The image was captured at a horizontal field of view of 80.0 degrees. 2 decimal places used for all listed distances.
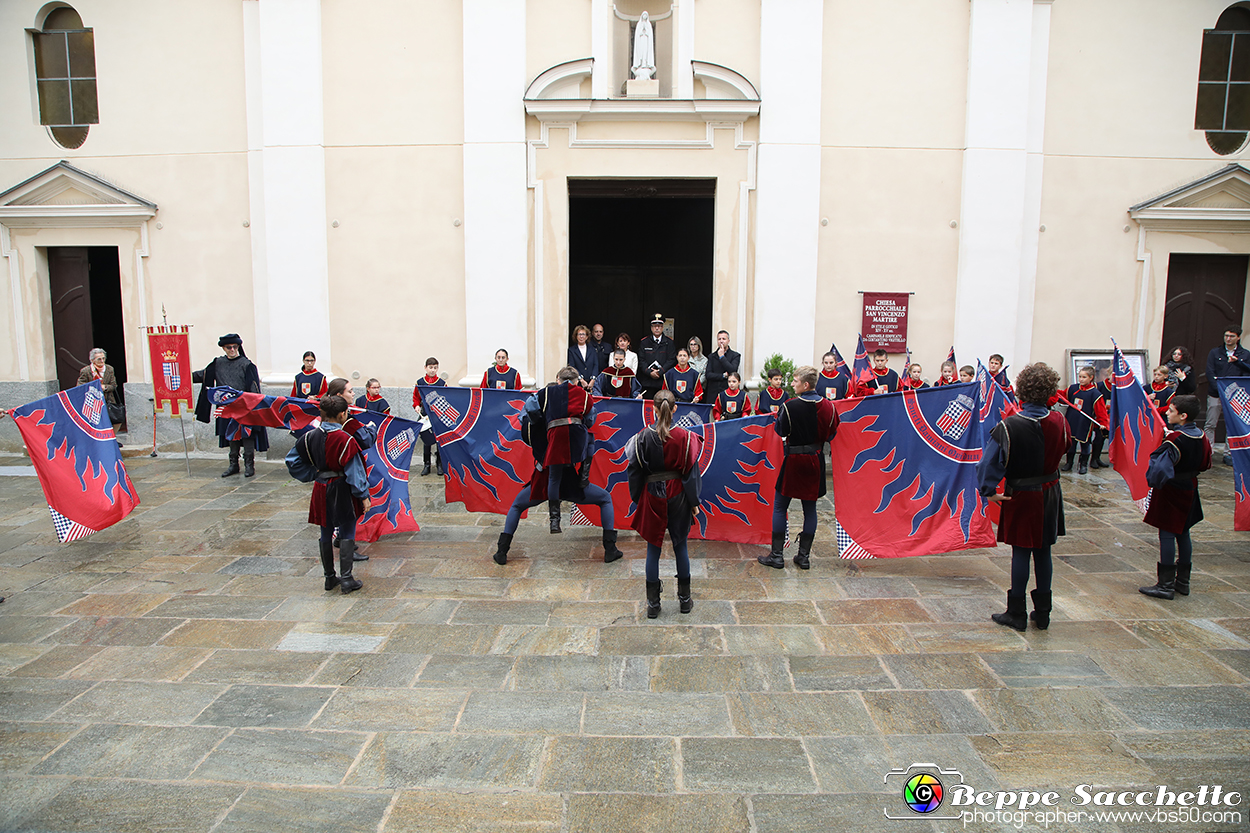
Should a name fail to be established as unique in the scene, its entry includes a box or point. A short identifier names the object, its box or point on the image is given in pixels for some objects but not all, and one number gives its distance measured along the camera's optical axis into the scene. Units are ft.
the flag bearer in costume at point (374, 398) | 30.12
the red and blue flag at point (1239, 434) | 22.33
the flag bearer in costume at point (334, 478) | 18.85
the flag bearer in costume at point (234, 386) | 32.91
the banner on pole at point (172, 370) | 33.24
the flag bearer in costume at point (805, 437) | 20.80
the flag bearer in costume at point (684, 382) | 34.09
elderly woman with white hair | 28.04
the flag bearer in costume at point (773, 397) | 28.53
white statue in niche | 36.27
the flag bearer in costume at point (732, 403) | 30.58
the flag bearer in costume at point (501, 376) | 33.40
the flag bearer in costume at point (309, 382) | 32.78
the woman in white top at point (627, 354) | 34.30
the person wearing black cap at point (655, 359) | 36.50
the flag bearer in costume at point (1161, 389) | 32.58
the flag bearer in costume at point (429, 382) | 31.27
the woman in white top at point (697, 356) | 36.19
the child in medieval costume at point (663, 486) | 17.21
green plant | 35.68
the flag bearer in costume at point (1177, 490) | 18.39
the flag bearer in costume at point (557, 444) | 21.84
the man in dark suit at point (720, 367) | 35.37
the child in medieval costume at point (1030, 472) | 16.46
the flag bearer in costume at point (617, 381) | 33.78
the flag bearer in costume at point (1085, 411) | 32.58
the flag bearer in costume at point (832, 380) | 31.94
